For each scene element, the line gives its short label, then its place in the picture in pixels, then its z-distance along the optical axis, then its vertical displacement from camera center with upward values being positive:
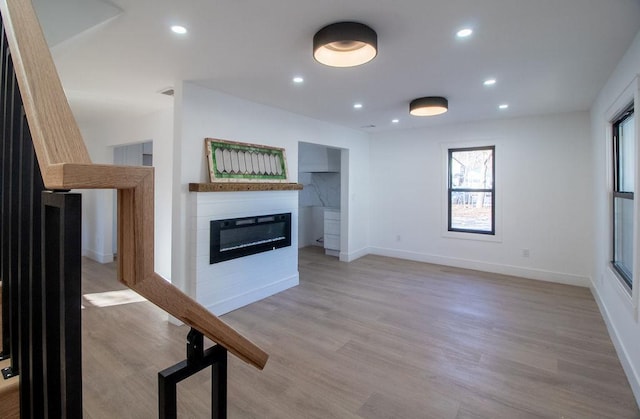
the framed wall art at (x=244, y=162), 3.59 +0.58
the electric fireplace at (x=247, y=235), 3.58 -0.33
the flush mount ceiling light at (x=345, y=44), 2.17 +1.17
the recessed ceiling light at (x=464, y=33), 2.29 +1.28
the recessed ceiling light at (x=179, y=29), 2.27 +1.29
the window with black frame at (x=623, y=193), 2.76 +0.15
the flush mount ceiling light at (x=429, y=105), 3.84 +1.26
